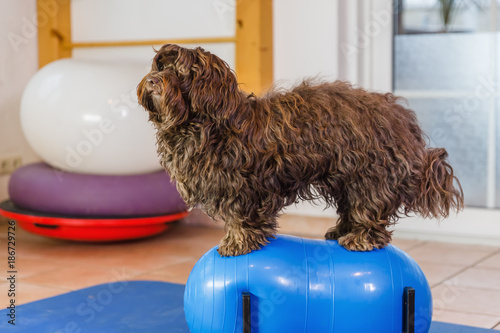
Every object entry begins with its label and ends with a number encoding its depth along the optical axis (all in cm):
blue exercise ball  177
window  358
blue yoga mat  218
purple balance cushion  340
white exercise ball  340
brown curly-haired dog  163
